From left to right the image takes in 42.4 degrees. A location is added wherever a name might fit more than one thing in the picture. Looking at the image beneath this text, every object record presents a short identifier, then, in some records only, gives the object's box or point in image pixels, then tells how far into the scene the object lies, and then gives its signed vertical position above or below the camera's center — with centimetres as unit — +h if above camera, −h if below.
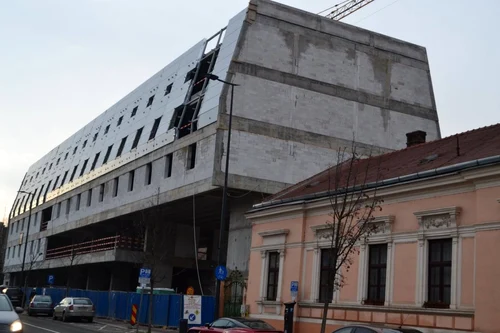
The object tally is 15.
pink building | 1728 +123
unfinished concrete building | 3734 +985
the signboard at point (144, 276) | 2828 -25
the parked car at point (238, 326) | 1861 -139
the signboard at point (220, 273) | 2495 +13
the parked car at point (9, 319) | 1398 -128
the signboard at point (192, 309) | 2656 -142
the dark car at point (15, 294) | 5450 -284
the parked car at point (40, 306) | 4247 -282
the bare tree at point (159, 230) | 4266 +286
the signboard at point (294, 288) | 2386 -22
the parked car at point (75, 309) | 3675 -250
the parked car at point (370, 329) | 1381 -88
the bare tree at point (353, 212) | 1839 +237
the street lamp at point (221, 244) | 2570 +129
